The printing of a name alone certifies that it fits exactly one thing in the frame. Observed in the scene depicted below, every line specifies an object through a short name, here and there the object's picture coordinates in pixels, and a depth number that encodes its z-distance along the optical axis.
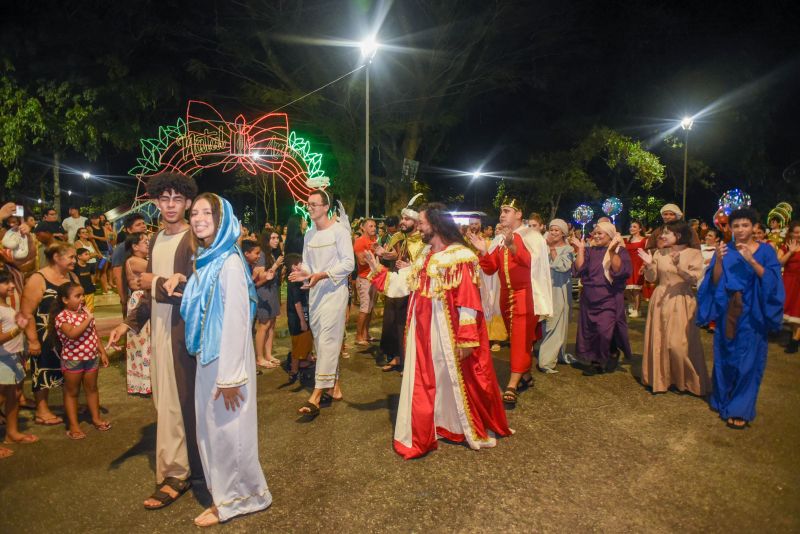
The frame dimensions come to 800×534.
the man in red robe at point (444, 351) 4.33
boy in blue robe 4.99
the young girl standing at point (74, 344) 4.68
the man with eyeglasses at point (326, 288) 5.32
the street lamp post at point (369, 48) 12.77
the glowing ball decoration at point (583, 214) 13.20
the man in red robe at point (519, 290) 5.62
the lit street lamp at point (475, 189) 29.20
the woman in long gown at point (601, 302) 6.73
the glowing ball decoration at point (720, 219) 8.01
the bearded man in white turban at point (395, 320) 6.96
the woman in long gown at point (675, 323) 5.86
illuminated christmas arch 13.05
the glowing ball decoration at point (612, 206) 12.98
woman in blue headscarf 3.24
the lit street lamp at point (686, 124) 20.48
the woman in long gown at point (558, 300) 6.86
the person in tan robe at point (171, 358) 3.58
